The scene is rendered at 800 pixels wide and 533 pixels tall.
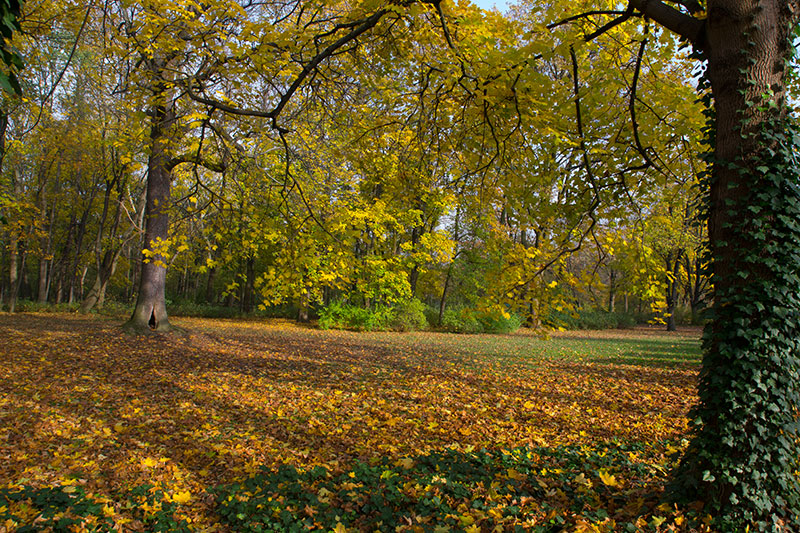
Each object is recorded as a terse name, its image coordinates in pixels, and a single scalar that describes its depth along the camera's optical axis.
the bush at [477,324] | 19.97
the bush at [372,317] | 18.86
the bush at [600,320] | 26.17
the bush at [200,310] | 21.84
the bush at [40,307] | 16.56
